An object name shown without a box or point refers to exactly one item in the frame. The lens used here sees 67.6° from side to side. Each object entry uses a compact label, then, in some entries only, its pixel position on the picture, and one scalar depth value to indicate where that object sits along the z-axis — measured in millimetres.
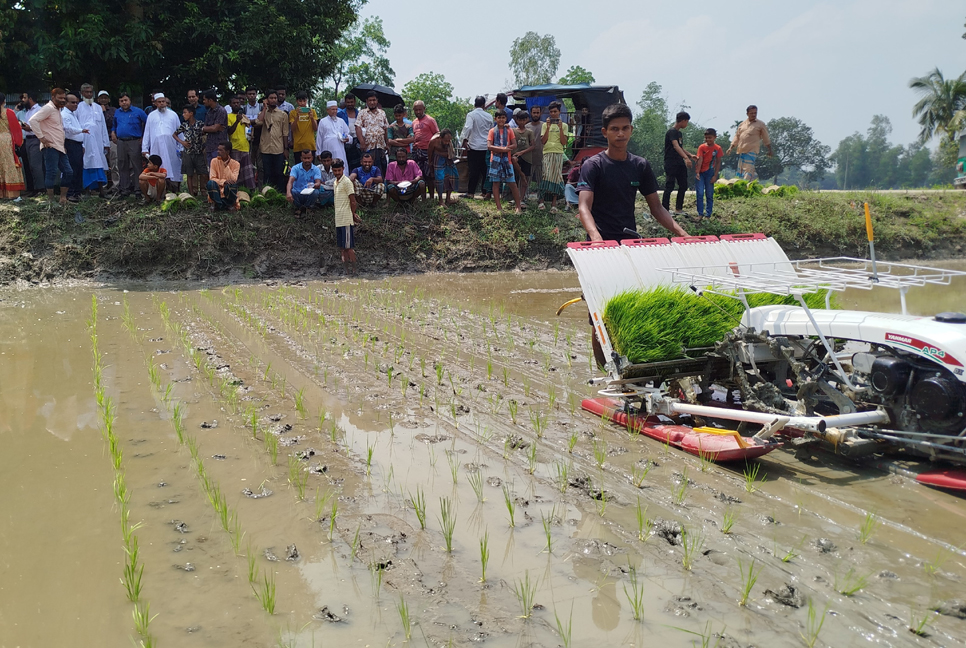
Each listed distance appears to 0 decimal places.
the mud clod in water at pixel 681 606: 2746
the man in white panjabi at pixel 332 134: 12430
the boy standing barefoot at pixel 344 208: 11461
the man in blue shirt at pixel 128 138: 12242
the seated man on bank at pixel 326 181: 12117
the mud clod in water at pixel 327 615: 2721
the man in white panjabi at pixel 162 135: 11984
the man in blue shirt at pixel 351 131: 12727
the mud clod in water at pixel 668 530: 3287
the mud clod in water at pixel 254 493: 3773
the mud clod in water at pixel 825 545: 3174
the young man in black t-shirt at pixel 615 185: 5383
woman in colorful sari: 11797
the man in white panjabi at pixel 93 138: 11992
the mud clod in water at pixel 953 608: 2691
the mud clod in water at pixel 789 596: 2773
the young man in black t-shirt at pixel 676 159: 12961
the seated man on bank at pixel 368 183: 12445
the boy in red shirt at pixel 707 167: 13500
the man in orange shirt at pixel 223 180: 11844
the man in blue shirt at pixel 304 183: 12086
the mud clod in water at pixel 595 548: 3201
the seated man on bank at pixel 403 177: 12625
